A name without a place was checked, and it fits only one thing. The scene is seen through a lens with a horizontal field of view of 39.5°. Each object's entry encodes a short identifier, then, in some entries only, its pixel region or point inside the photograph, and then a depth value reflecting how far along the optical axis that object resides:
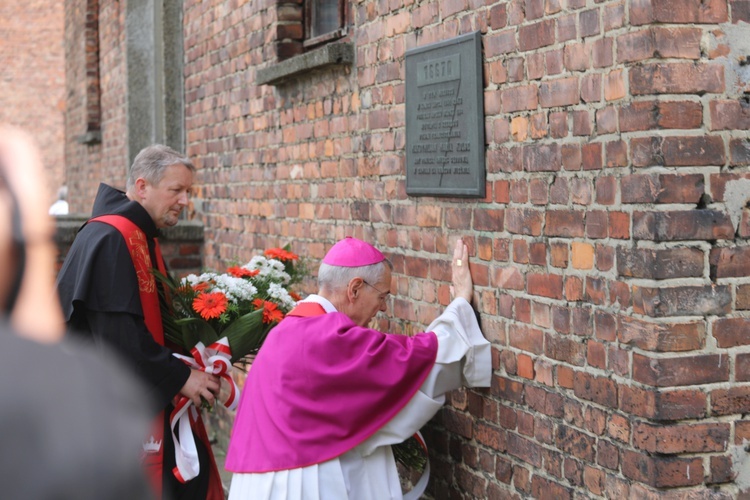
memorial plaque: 3.69
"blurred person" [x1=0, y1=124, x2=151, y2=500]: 0.97
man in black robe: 4.06
